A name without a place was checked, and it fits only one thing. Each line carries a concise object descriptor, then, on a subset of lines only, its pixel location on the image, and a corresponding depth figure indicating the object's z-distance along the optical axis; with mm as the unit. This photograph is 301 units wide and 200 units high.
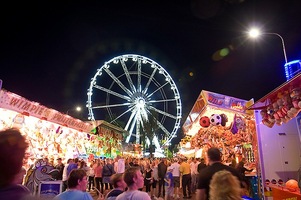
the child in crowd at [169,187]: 11725
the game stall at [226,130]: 12459
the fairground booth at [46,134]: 7051
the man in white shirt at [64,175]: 11548
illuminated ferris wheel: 28761
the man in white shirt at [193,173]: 13948
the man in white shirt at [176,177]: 12094
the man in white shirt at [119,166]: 13159
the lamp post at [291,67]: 10030
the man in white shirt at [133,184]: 3188
